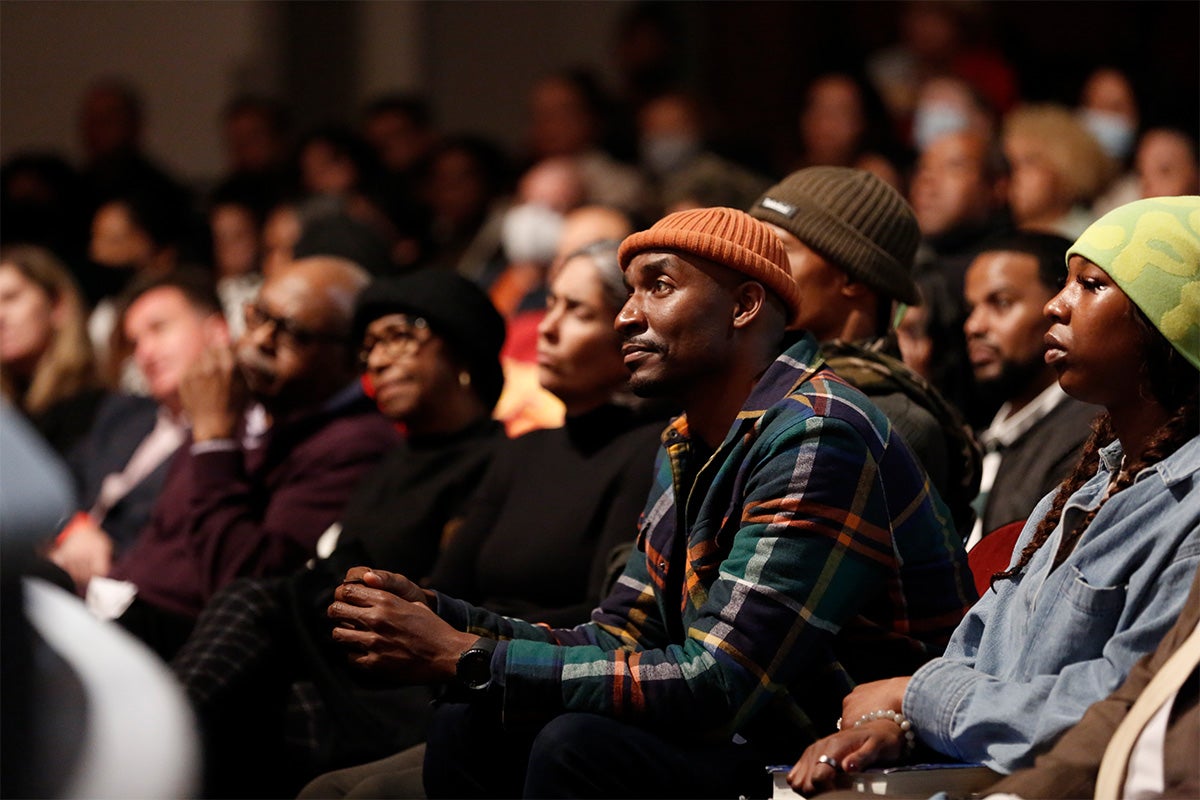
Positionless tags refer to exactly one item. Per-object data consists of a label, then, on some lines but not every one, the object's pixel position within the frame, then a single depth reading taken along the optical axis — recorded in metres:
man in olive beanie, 8.80
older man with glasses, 10.23
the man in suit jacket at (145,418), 12.52
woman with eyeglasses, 8.83
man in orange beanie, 6.49
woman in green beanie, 5.64
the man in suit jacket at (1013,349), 9.52
